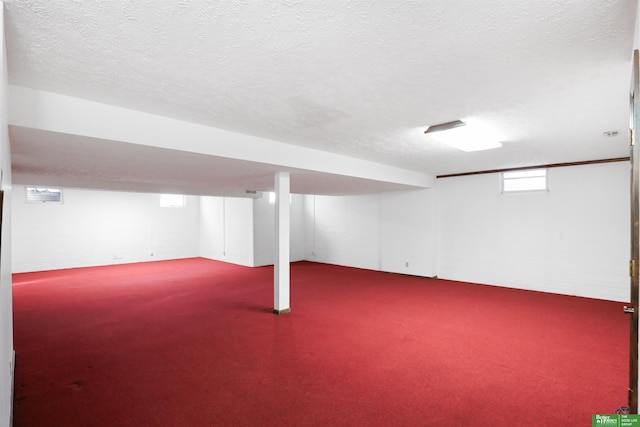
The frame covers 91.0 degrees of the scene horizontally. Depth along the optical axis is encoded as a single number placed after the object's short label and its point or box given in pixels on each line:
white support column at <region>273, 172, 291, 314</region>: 4.70
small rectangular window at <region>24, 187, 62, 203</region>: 8.38
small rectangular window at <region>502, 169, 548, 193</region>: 6.13
